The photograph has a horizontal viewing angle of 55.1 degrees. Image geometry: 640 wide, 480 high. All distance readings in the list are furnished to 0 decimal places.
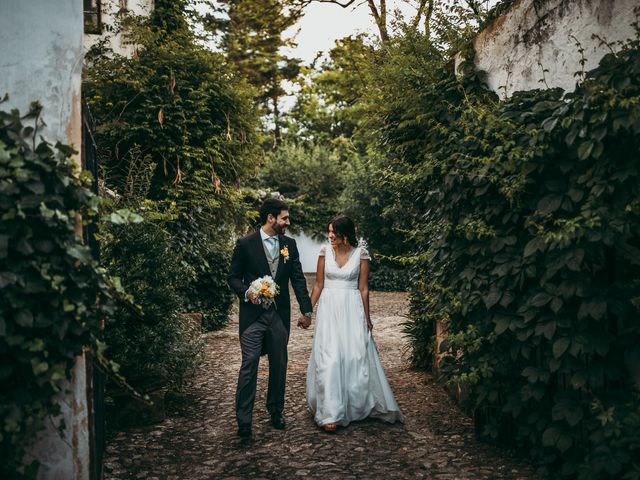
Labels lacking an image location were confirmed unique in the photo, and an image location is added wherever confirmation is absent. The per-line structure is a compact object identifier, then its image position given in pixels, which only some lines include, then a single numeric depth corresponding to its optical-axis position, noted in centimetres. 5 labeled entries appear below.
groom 582
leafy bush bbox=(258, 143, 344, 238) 2994
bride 619
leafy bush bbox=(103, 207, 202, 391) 597
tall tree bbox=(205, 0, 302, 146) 2998
